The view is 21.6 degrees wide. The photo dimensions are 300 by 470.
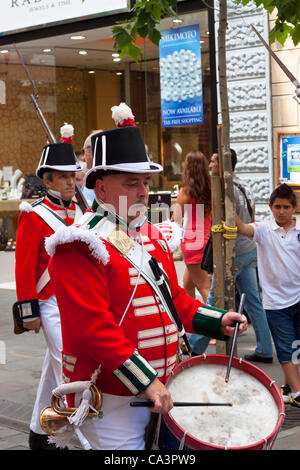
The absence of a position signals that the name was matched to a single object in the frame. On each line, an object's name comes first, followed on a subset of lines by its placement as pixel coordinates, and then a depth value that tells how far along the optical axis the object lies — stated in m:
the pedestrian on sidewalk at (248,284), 7.52
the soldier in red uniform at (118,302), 2.96
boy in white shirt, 6.20
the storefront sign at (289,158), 10.67
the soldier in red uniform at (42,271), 5.24
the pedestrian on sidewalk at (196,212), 8.43
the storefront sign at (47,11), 13.45
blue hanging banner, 12.46
